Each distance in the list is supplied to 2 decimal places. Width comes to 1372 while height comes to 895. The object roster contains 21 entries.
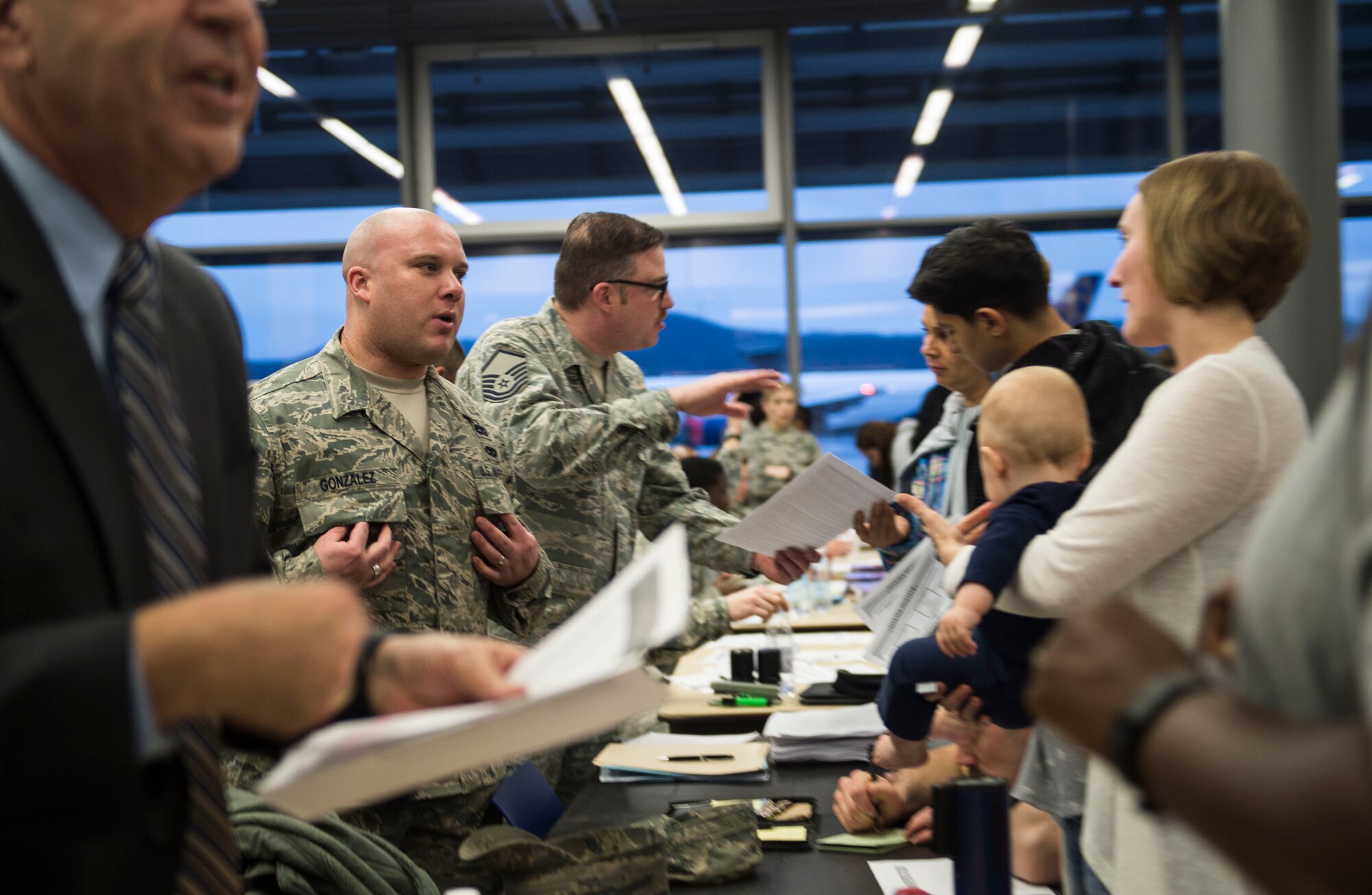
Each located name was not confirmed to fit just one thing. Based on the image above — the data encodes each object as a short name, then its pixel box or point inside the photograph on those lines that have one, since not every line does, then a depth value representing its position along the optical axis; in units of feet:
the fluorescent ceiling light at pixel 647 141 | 28.53
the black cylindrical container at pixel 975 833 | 4.42
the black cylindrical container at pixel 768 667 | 10.33
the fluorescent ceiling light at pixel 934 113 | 28.50
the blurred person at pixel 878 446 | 25.27
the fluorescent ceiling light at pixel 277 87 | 28.45
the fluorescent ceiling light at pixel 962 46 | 28.27
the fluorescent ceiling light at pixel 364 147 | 28.55
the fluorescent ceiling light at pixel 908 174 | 28.50
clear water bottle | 11.17
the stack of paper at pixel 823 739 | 8.08
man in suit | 2.25
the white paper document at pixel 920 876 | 5.45
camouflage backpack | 4.86
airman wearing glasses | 9.50
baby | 5.16
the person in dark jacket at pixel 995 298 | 7.84
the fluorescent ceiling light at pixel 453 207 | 28.55
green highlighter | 9.77
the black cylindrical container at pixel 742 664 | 10.40
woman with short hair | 4.34
